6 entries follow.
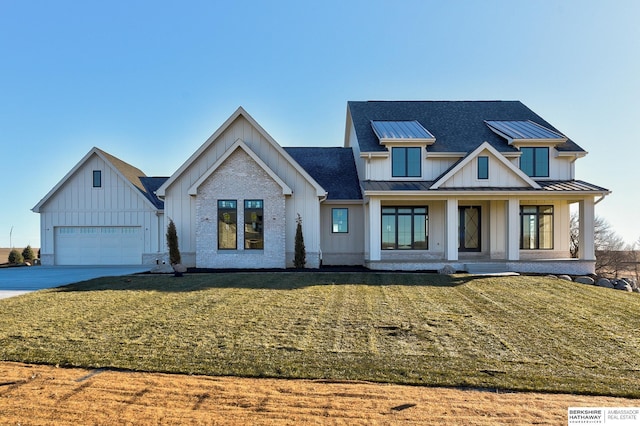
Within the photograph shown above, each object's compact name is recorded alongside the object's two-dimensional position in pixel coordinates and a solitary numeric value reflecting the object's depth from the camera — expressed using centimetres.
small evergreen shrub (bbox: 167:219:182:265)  1612
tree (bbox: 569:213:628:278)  2984
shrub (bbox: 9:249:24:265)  2314
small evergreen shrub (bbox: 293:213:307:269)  1619
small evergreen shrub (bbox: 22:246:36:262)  2455
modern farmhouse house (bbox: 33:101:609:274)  1622
